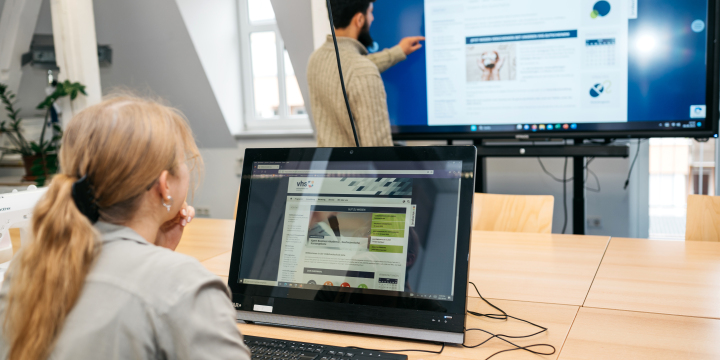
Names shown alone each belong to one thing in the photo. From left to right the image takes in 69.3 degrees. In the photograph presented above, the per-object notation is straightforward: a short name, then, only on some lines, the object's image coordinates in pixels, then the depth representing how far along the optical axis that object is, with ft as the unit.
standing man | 6.32
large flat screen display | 7.50
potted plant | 12.69
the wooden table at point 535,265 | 3.58
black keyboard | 2.54
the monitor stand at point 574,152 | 8.05
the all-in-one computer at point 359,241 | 2.78
